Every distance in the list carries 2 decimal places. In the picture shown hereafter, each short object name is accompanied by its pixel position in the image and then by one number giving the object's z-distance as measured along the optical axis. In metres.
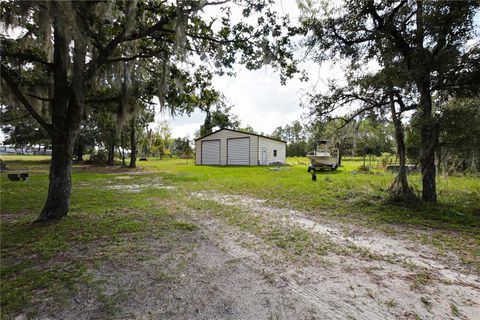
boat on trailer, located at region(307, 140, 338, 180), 15.48
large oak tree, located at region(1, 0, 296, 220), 3.54
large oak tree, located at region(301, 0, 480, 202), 4.66
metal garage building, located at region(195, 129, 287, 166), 22.47
